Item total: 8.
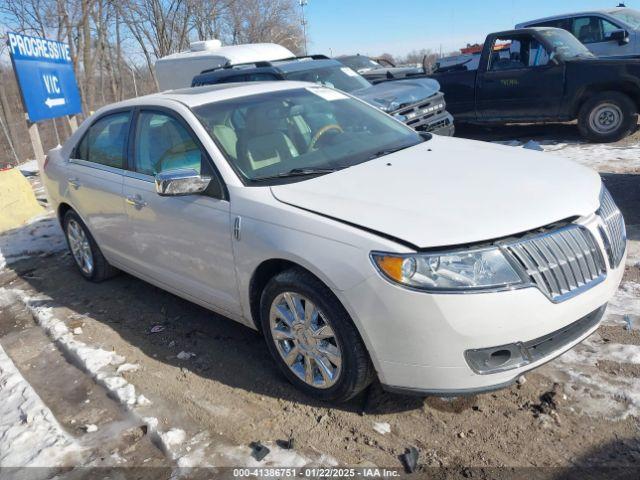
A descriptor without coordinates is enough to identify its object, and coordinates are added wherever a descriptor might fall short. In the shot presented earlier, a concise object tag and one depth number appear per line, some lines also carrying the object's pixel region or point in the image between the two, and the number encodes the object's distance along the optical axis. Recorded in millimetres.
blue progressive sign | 8773
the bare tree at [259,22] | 36250
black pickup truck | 8422
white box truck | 11836
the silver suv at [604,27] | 10812
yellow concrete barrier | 7777
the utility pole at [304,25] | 45181
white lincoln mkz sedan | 2492
